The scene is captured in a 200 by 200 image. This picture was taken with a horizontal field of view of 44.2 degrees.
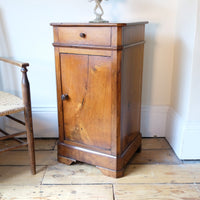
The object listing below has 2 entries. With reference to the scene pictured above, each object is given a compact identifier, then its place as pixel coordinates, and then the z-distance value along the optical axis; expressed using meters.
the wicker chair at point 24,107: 1.30
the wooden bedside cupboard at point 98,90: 1.26
